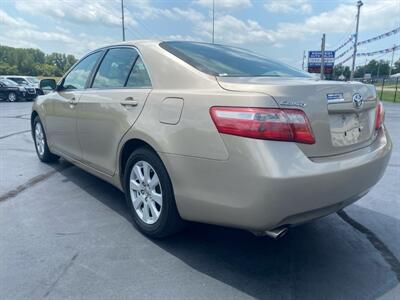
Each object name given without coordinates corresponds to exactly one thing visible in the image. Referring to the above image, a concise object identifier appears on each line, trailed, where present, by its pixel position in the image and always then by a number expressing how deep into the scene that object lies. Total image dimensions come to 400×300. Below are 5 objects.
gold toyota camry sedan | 2.13
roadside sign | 38.97
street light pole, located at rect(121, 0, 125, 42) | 25.39
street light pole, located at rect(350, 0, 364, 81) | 32.49
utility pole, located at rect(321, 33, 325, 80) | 28.37
